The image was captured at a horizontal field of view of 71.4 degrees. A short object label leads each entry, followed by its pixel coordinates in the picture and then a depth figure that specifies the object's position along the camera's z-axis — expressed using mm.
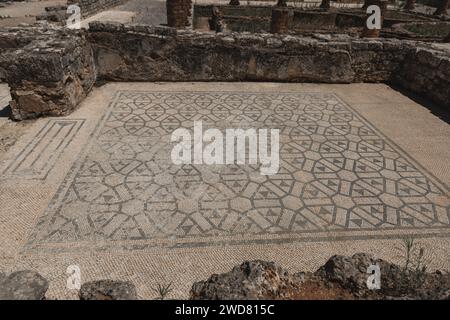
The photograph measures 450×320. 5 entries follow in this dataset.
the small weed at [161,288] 2204
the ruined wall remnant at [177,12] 9047
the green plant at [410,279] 1695
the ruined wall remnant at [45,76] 4160
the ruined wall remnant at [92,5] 11438
